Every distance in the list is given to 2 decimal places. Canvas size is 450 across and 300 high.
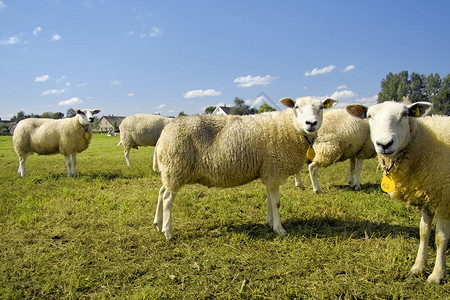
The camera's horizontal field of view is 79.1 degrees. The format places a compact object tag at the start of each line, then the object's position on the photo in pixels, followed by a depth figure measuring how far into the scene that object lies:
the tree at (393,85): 72.01
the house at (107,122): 90.75
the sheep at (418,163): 3.11
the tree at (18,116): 94.62
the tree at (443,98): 59.38
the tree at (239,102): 71.78
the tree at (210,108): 79.62
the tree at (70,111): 103.66
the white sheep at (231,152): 4.48
